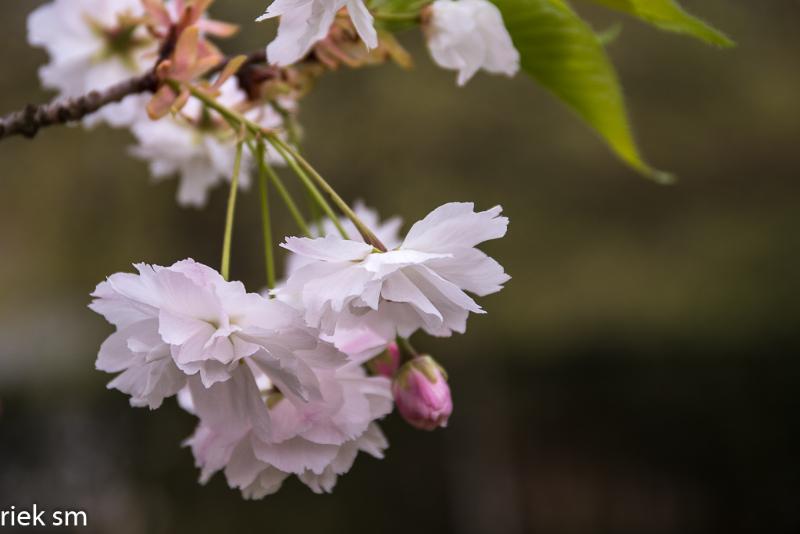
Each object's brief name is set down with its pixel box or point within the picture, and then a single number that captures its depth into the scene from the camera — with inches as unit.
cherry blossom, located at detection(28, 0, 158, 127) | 26.6
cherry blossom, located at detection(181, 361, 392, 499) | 23.1
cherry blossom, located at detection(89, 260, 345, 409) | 22.4
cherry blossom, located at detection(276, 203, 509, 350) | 22.4
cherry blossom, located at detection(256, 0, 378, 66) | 22.5
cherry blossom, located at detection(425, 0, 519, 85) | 24.5
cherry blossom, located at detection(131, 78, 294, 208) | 26.3
